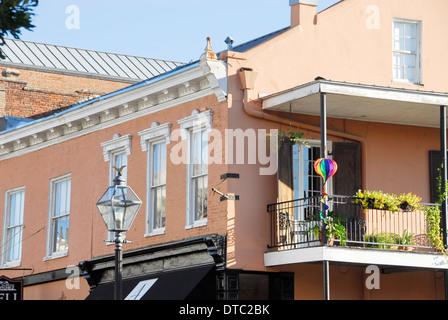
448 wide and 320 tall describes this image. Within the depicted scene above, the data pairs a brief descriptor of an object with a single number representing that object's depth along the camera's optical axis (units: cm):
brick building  3312
